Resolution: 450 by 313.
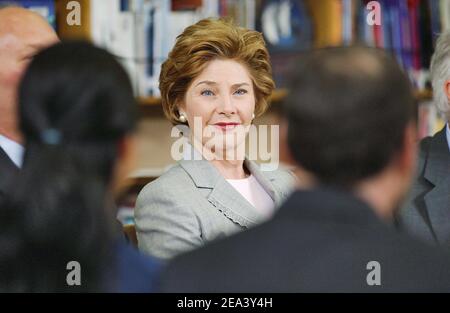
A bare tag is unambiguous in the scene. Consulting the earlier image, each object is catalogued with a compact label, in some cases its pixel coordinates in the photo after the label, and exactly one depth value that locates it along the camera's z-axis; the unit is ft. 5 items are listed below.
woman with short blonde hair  12.71
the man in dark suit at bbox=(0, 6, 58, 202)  12.62
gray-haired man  12.95
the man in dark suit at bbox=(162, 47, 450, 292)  7.12
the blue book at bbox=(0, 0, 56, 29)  16.05
